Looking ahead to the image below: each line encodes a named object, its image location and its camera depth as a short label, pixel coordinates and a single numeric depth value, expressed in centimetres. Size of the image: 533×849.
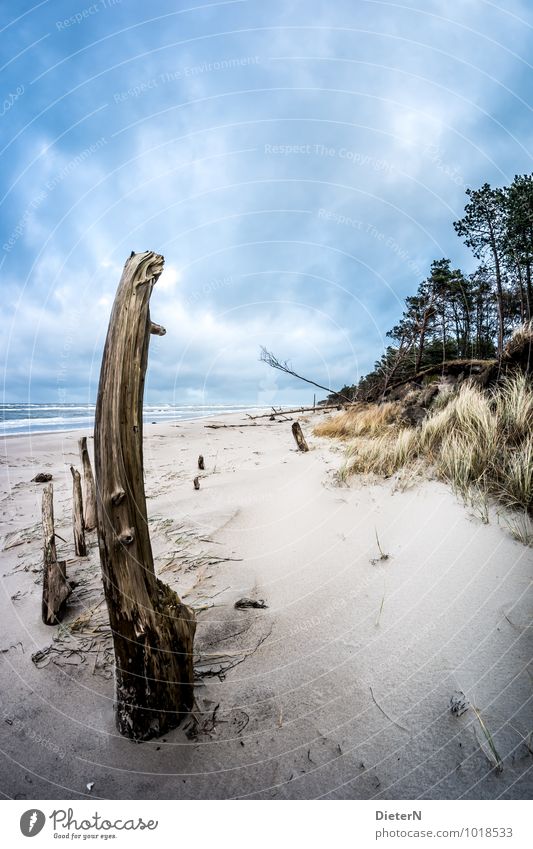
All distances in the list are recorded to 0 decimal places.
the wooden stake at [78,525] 348
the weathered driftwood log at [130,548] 150
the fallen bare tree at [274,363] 780
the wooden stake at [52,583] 250
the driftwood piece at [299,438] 769
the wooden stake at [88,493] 425
